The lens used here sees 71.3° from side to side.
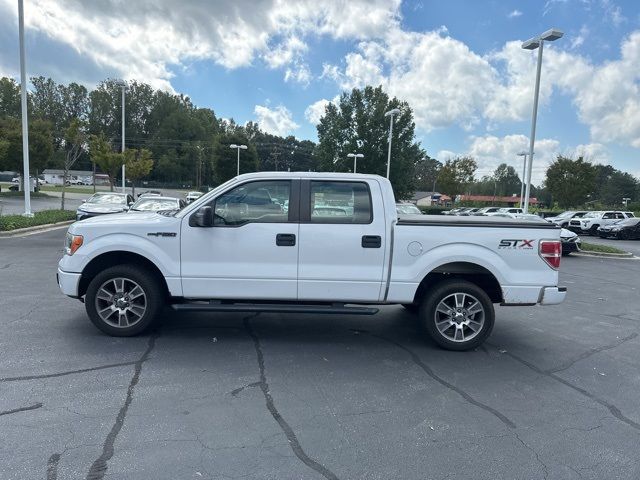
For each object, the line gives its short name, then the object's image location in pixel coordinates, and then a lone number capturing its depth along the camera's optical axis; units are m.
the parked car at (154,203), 16.25
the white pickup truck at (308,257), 5.09
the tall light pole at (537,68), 15.88
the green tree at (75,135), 23.51
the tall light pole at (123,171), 31.80
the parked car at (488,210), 39.84
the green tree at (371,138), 55.53
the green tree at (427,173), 132.12
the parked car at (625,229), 25.62
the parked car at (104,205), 16.36
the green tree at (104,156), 29.05
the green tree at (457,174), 53.69
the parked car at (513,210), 32.96
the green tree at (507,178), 116.44
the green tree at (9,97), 70.75
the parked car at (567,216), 29.88
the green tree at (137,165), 33.97
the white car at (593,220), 27.88
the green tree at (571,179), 39.00
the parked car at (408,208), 16.87
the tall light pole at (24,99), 17.82
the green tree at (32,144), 37.12
